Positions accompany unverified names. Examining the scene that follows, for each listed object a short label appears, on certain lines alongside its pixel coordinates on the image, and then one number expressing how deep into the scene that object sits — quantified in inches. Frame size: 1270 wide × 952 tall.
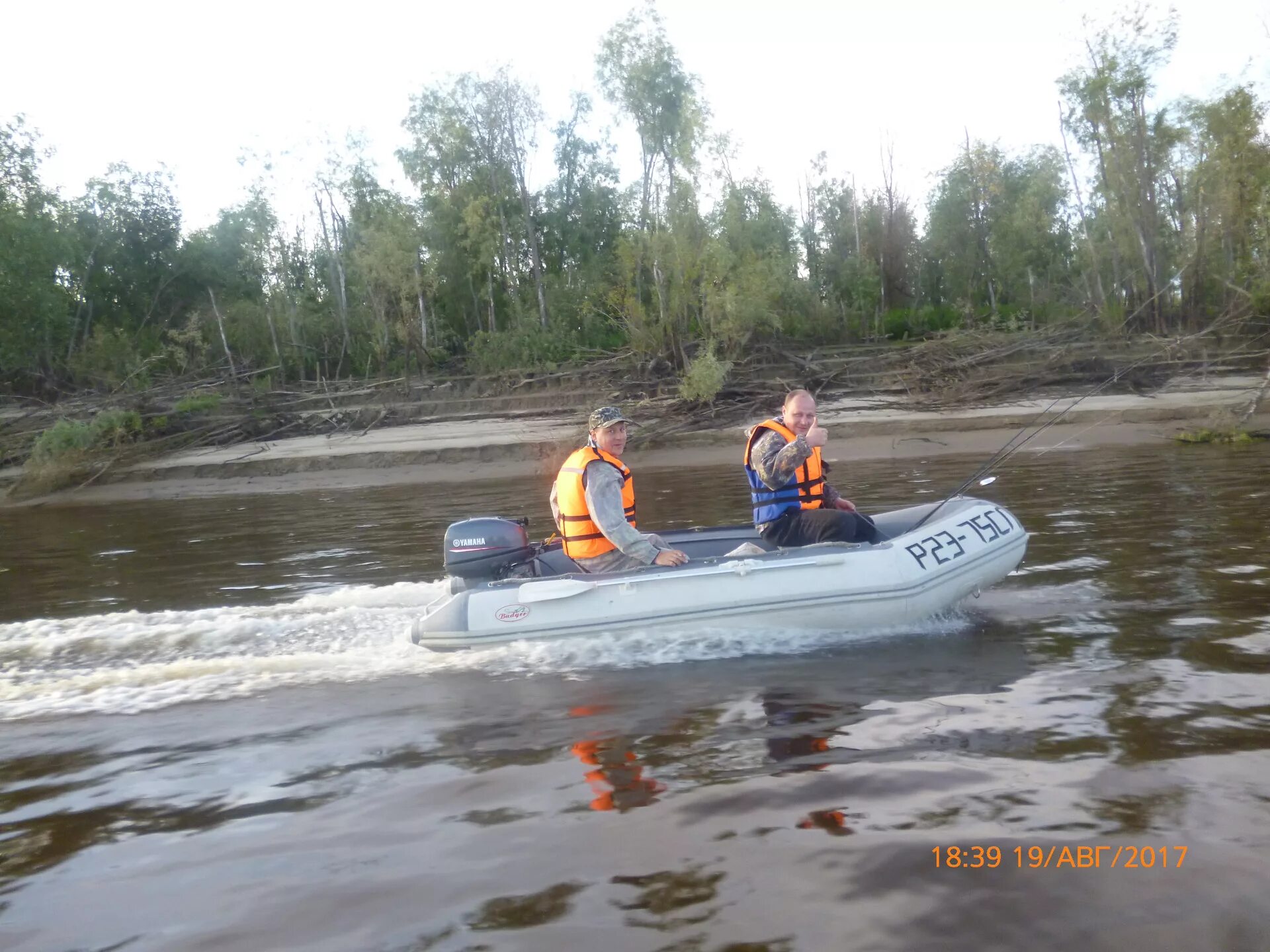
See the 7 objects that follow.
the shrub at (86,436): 648.4
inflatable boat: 200.2
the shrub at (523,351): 828.6
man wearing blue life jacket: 208.4
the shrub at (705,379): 660.7
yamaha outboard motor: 217.8
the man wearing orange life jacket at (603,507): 203.9
